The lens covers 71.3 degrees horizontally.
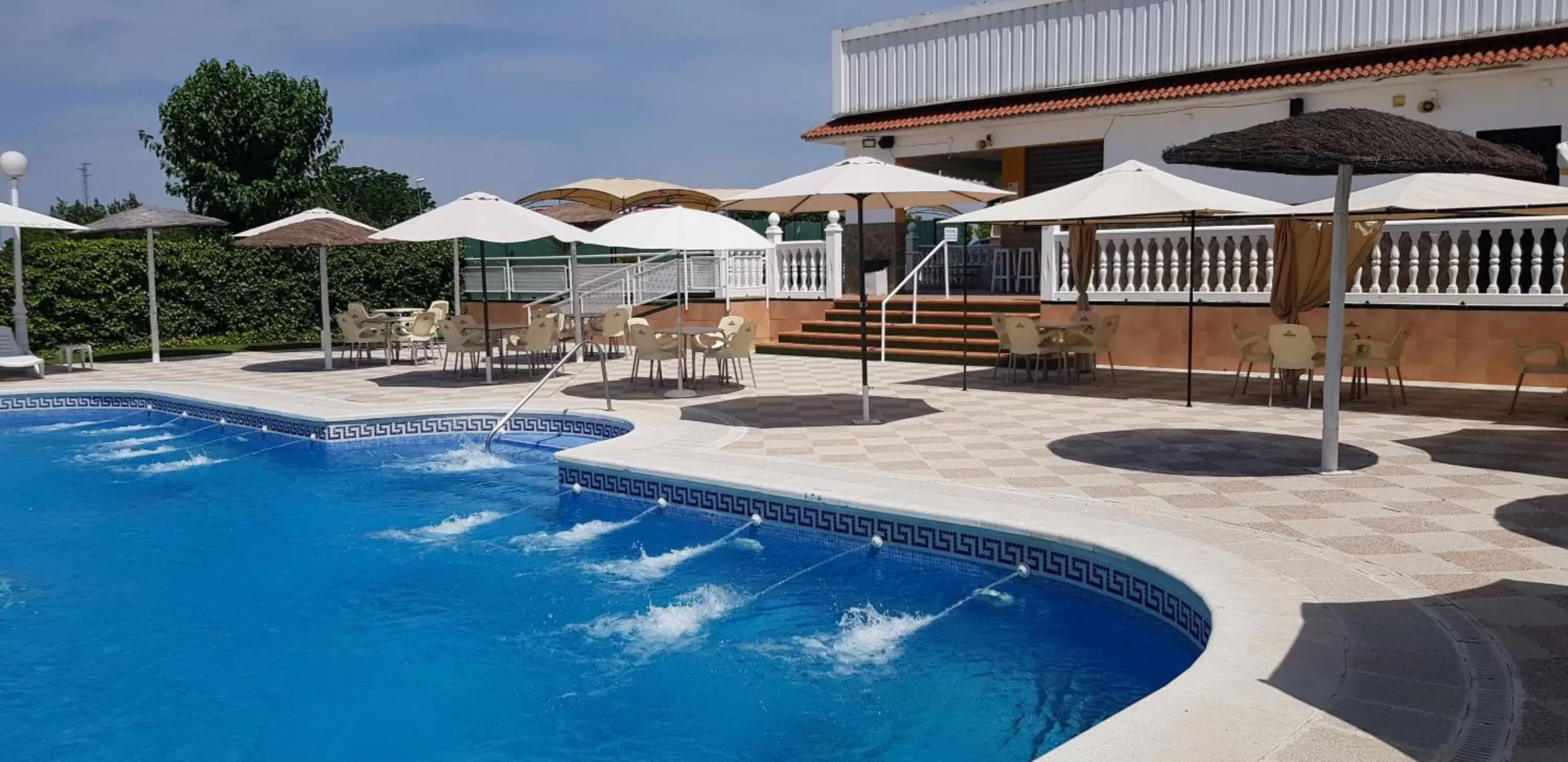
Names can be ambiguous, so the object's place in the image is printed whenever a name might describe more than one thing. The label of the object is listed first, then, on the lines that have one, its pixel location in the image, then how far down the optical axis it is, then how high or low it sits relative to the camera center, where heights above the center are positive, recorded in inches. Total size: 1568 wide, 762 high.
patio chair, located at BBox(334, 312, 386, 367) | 677.3 -7.9
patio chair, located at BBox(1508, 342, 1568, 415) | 398.3 -22.3
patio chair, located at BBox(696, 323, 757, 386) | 523.8 -15.1
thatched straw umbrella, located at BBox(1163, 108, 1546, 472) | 276.2 +39.4
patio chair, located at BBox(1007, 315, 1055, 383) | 505.0 -13.3
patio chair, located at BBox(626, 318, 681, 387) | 515.2 -14.8
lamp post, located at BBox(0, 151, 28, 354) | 649.6 +47.3
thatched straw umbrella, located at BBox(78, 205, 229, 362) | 647.1 +61.6
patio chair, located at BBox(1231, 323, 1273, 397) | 454.6 -17.7
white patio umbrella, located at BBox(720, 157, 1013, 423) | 389.7 +45.3
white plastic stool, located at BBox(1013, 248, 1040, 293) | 805.9 +31.7
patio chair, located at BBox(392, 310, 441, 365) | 680.4 -8.9
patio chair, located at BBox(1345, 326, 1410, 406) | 430.3 -19.3
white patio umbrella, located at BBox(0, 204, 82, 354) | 596.4 +57.6
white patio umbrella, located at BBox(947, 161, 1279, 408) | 402.0 +40.5
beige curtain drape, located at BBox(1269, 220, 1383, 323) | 472.4 +18.5
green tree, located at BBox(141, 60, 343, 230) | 980.6 +165.3
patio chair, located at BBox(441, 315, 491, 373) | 596.1 -11.0
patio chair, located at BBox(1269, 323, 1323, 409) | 419.8 -16.1
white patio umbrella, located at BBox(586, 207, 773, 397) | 446.3 +35.0
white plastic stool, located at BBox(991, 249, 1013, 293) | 834.2 +32.9
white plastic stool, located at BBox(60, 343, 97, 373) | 663.1 -17.9
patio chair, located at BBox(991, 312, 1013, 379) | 523.5 -9.3
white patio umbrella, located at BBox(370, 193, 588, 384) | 507.5 +44.6
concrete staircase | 652.1 -13.0
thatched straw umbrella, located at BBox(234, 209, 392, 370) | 632.4 +51.1
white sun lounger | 620.7 -18.1
